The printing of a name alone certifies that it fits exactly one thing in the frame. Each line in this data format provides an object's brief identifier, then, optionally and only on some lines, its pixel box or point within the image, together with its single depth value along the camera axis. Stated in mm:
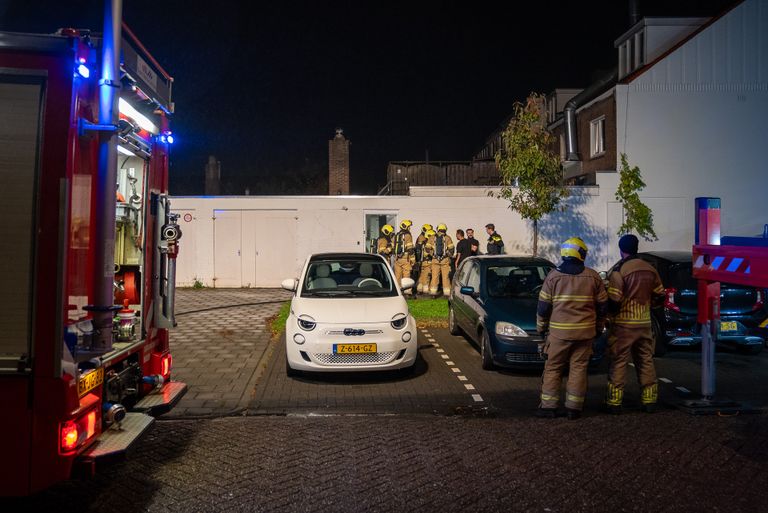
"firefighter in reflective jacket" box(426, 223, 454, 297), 18062
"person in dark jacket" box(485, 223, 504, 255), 17516
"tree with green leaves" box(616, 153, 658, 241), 19906
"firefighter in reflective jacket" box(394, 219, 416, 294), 18000
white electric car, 7809
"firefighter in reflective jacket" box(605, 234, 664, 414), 6641
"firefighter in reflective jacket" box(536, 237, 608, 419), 6363
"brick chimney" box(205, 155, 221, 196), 26266
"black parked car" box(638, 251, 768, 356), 9469
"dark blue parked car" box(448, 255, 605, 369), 8250
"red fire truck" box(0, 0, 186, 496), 3443
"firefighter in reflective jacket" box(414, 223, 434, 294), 18239
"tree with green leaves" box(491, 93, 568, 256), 15758
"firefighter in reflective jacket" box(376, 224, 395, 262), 17672
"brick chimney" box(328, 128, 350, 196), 24453
